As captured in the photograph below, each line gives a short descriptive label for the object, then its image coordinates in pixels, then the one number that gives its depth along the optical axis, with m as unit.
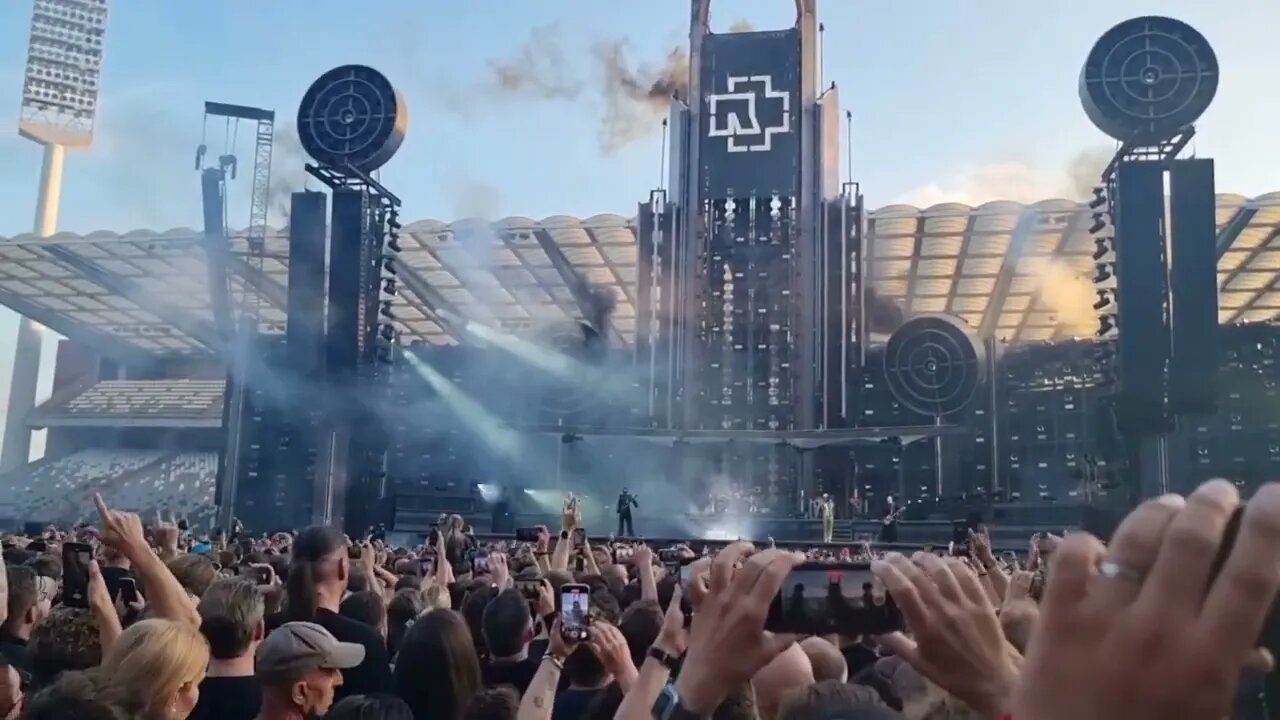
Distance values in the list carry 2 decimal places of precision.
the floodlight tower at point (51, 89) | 53.59
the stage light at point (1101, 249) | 23.58
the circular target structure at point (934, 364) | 33.16
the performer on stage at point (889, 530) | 25.69
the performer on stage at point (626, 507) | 25.94
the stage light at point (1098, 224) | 23.41
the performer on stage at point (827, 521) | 26.55
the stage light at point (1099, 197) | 24.08
